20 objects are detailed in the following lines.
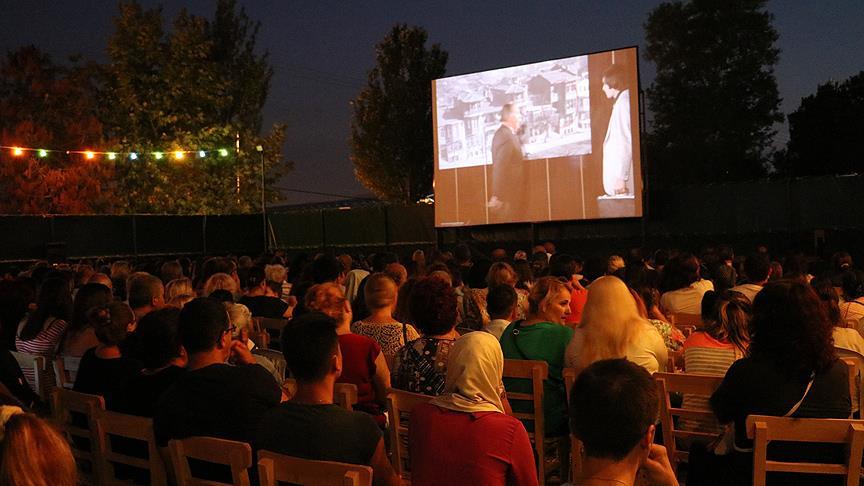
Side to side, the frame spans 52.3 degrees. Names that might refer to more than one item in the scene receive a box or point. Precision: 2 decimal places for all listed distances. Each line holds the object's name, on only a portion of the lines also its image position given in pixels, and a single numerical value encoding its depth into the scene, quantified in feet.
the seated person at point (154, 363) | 12.04
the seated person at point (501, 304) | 16.69
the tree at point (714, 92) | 115.14
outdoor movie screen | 50.83
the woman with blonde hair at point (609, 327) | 13.74
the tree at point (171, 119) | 76.59
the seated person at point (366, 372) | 13.93
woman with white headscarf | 9.11
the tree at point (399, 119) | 106.11
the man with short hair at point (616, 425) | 6.34
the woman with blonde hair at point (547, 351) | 15.24
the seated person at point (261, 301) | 22.54
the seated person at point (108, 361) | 13.12
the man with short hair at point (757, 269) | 21.52
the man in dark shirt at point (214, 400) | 10.62
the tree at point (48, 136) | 90.63
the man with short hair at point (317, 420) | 9.06
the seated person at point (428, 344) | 12.97
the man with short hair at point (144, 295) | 18.17
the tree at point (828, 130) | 99.04
